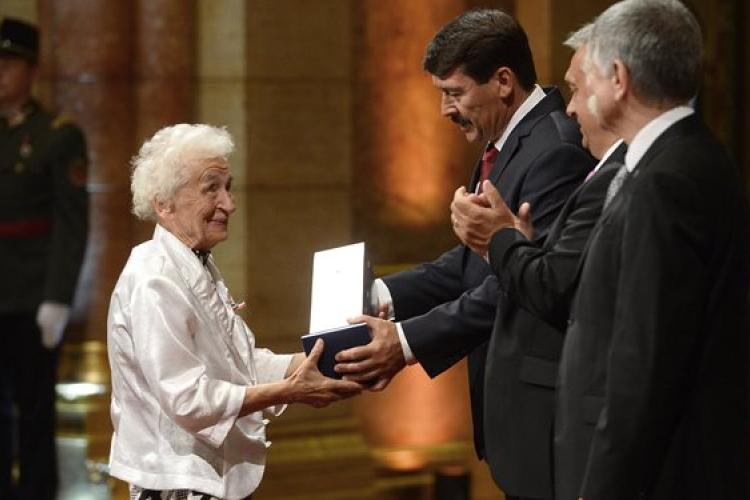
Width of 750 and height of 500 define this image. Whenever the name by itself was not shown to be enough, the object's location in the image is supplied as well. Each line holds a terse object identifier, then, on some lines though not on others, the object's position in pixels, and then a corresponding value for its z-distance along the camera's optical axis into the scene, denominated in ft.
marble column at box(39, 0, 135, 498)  39.70
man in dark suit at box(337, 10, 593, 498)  23.77
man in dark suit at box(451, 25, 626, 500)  19.75
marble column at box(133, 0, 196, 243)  39.63
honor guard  36.94
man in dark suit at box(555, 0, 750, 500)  16.39
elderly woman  21.62
